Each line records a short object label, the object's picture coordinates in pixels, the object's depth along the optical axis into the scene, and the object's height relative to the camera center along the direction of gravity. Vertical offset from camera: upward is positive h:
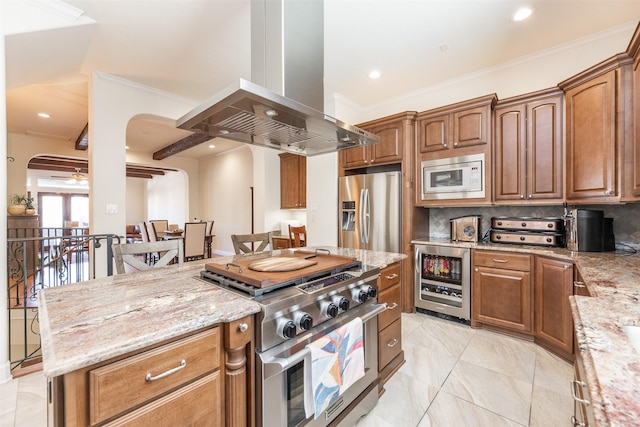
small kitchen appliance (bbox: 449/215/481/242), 3.03 -0.21
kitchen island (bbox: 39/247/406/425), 0.72 -0.42
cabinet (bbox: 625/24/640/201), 1.80 +0.66
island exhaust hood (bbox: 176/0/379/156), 1.42 +0.75
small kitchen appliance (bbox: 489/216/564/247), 2.55 -0.21
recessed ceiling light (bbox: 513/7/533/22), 2.20 +1.63
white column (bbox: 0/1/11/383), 1.94 -0.15
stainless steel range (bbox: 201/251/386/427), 1.11 -0.51
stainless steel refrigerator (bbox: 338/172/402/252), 3.28 +0.00
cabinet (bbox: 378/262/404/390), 1.87 -0.82
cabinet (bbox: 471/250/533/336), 2.51 -0.79
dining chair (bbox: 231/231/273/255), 2.47 -0.27
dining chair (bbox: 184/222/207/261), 5.16 -0.54
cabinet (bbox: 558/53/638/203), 1.98 +0.60
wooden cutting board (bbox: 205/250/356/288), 1.24 -0.31
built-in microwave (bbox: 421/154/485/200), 2.91 +0.37
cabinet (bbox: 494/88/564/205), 2.54 +0.60
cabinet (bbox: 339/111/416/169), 3.29 +0.84
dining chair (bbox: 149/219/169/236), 7.69 -0.40
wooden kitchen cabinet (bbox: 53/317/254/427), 0.73 -0.55
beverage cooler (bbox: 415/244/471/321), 2.85 -0.77
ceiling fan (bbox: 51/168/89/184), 8.04 +1.09
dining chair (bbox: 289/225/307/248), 4.36 -0.40
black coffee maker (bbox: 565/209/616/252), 2.30 -0.19
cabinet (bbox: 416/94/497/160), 2.86 +0.93
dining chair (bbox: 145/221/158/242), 6.07 -0.45
